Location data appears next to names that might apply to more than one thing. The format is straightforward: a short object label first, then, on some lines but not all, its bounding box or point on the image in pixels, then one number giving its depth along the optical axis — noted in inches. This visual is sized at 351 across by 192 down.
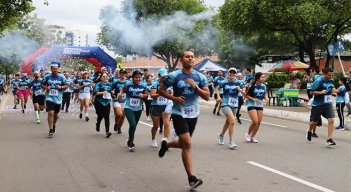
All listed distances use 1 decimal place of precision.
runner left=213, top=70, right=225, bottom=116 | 679.5
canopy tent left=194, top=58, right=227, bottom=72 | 1220.5
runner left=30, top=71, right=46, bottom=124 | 591.8
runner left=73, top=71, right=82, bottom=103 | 799.8
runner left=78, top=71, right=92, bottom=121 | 645.3
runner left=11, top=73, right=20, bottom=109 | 836.0
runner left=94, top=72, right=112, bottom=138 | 447.8
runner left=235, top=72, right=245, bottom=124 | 581.3
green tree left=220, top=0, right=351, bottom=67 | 1011.3
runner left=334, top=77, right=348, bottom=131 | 534.0
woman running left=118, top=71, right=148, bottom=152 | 369.4
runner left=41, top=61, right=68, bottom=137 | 441.7
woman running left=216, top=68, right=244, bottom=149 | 380.4
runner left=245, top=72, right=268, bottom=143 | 405.7
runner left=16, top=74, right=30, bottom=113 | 746.8
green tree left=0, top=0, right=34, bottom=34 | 701.3
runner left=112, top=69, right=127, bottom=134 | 438.3
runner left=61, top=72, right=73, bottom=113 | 741.5
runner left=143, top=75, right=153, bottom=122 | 504.1
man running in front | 241.1
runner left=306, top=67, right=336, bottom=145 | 384.8
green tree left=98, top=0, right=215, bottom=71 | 1202.0
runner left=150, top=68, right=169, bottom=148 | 381.7
